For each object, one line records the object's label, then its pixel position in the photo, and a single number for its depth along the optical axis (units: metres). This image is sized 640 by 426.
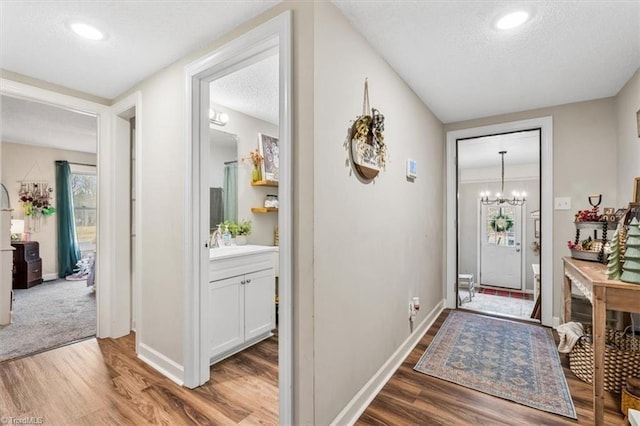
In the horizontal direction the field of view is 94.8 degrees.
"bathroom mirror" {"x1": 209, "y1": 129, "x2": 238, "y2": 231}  2.96
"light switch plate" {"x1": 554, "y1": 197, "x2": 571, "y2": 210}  2.94
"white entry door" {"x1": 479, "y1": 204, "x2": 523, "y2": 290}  5.73
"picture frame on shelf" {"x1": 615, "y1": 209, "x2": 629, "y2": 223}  1.99
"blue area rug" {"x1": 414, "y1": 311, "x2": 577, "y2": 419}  1.92
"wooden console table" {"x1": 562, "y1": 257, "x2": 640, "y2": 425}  1.49
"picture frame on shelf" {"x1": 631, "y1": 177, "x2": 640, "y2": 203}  2.13
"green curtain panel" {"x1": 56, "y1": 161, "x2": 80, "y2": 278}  5.48
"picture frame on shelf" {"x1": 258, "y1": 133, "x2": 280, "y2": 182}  3.21
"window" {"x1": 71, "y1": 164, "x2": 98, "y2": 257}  5.93
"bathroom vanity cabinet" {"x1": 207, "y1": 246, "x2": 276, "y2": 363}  2.27
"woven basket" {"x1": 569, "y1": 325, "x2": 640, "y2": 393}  1.87
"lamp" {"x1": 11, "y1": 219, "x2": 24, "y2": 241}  4.90
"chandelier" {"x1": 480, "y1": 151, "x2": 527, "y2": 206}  5.71
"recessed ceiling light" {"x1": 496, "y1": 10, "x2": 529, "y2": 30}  1.63
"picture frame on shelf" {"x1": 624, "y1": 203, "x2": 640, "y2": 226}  1.87
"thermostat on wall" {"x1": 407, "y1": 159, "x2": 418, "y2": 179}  2.50
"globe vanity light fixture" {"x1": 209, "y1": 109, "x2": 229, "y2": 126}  2.84
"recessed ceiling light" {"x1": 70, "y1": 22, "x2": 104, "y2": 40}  1.72
